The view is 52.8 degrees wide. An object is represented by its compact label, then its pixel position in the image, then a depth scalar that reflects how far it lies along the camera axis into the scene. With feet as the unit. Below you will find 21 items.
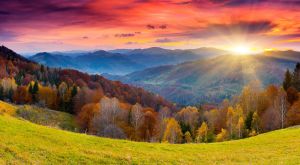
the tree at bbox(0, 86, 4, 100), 518.78
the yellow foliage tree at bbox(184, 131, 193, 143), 332.92
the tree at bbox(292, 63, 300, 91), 353.51
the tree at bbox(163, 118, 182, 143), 329.93
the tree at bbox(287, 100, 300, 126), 284.00
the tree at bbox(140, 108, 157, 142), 410.72
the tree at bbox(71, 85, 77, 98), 534.69
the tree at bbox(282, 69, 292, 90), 357.41
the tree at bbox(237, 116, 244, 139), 296.46
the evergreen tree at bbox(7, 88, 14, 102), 530.06
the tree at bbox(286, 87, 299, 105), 338.19
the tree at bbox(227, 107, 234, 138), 309.18
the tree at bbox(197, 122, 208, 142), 314.86
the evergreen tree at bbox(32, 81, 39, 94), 526.16
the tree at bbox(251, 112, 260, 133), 299.09
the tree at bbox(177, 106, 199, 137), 378.36
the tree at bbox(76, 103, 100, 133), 416.36
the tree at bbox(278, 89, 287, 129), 289.74
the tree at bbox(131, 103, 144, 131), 410.88
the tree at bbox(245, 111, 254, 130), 306.55
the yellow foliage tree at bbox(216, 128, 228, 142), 304.30
